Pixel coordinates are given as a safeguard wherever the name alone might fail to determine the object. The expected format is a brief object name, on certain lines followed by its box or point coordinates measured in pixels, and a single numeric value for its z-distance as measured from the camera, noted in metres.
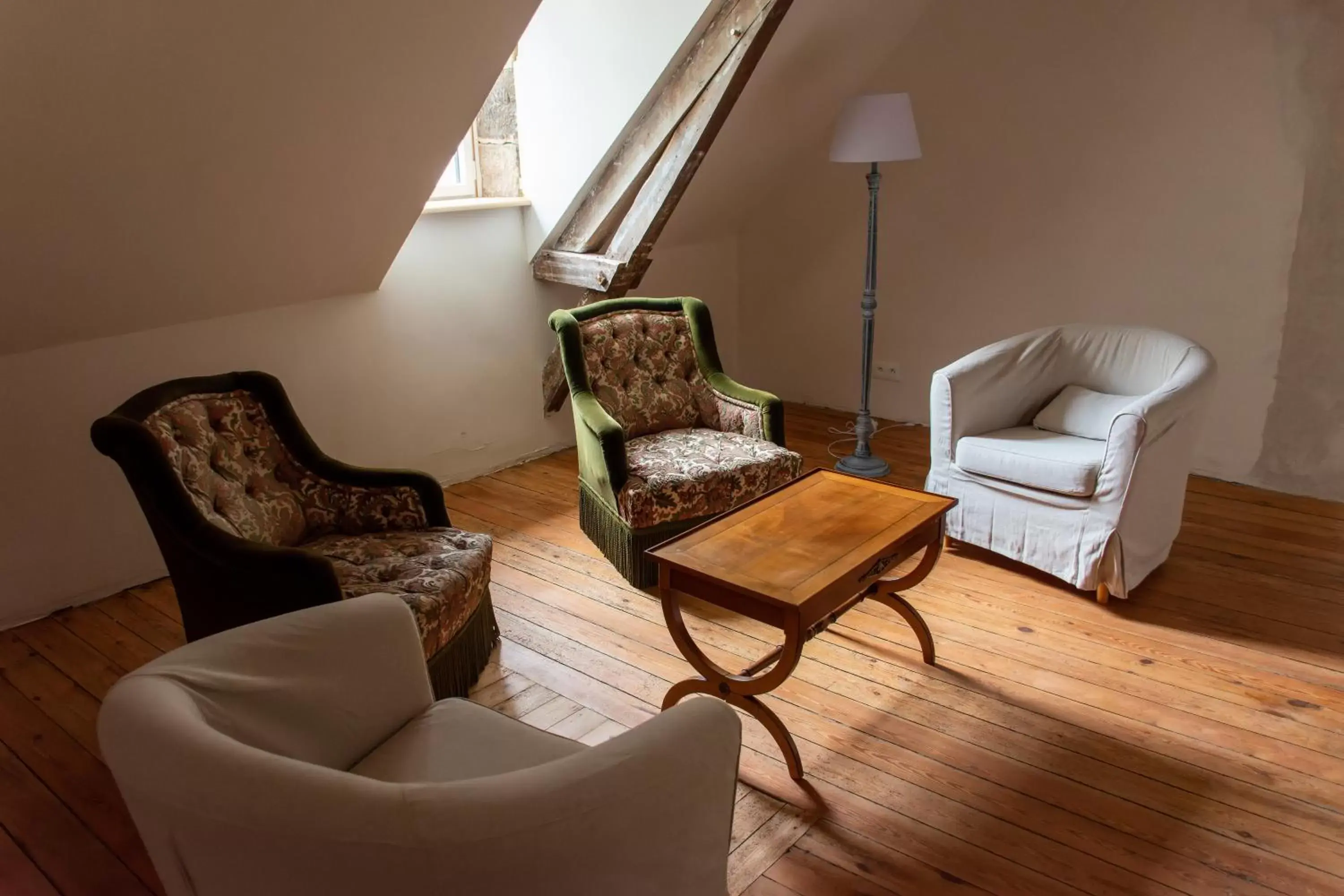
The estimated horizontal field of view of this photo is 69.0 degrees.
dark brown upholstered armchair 2.28
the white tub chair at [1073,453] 3.07
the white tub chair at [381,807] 1.19
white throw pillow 3.39
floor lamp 3.72
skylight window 4.16
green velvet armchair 3.28
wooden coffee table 2.25
